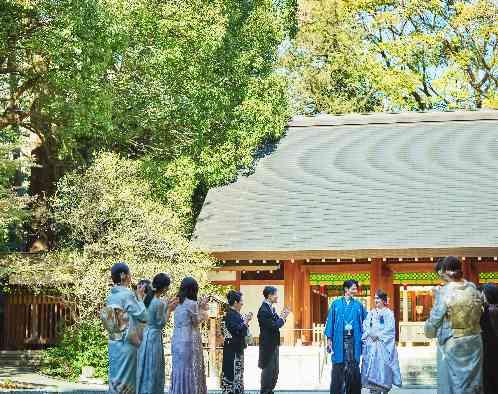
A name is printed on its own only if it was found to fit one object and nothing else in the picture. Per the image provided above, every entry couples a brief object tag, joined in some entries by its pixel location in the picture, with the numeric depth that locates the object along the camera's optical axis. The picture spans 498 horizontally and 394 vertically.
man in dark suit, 14.14
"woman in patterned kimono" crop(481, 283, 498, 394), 10.15
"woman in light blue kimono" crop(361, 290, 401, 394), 15.66
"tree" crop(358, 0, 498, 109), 34.19
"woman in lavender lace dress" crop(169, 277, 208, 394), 11.57
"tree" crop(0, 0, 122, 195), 19.47
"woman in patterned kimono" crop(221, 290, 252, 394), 13.22
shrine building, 25.44
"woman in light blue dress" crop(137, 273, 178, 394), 10.99
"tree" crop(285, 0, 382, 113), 35.16
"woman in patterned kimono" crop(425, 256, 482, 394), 9.85
